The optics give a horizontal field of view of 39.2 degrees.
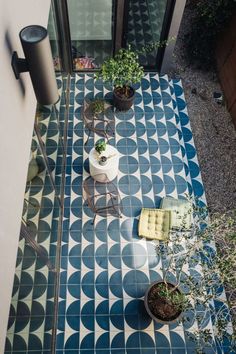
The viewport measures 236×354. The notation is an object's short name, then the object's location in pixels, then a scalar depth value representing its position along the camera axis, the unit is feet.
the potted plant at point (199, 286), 10.78
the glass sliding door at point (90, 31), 20.51
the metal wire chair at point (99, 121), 21.24
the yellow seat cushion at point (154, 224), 17.46
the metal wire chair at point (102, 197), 18.37
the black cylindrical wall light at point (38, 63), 8.04
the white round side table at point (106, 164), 18.24
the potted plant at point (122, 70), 19.11
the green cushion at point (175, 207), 17.83
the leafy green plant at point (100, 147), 17.82
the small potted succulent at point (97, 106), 21.31
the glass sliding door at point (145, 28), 22.21
